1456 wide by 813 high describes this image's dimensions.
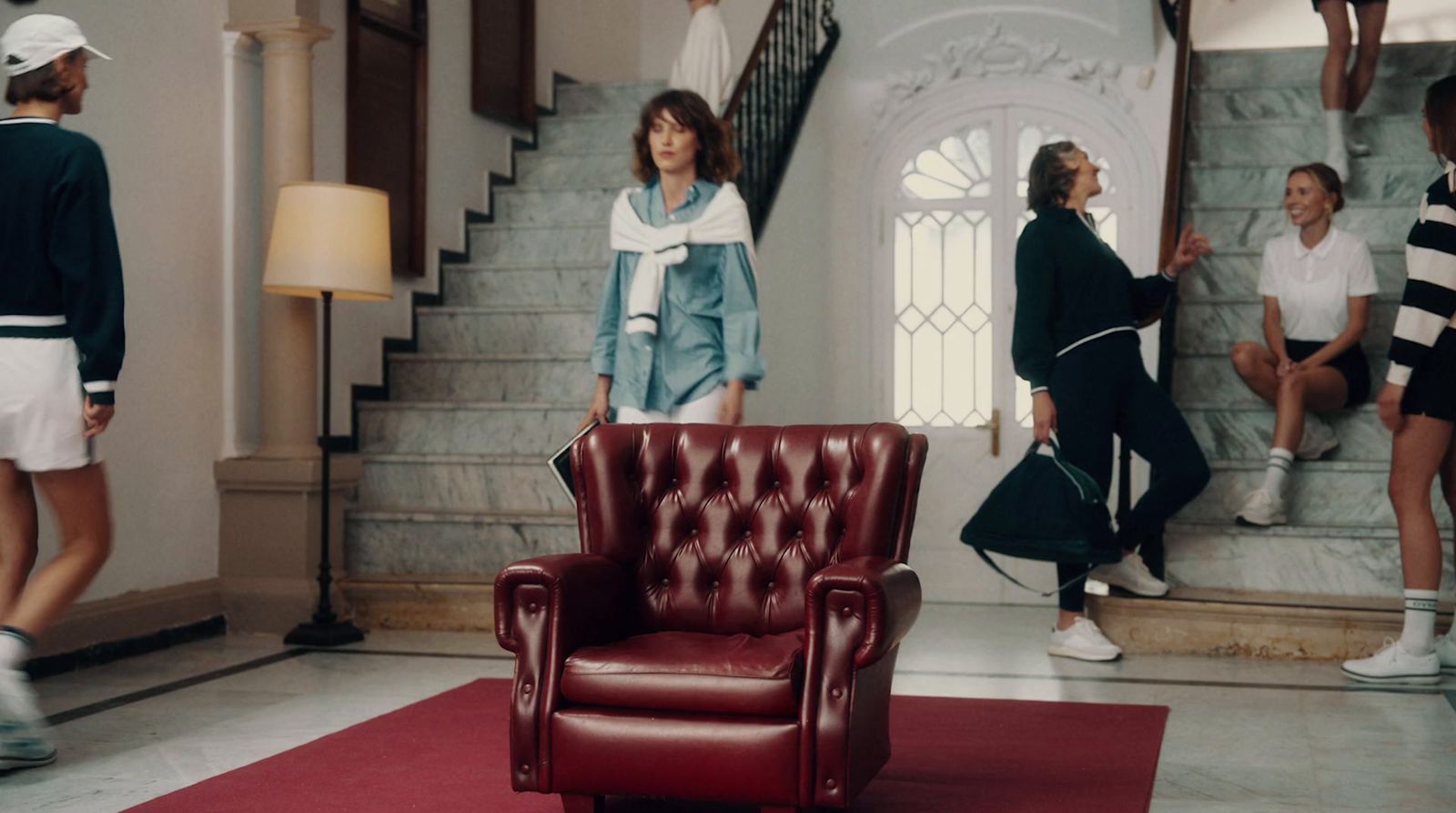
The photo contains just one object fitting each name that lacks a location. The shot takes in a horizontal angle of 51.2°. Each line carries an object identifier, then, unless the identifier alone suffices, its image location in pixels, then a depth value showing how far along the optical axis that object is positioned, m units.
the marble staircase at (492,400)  5.73
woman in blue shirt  3.93
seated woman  5.35
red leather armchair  2.83
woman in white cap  3.54
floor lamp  5.26
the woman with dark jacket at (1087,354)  4.87
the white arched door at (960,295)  7.12
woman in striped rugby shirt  4.34
